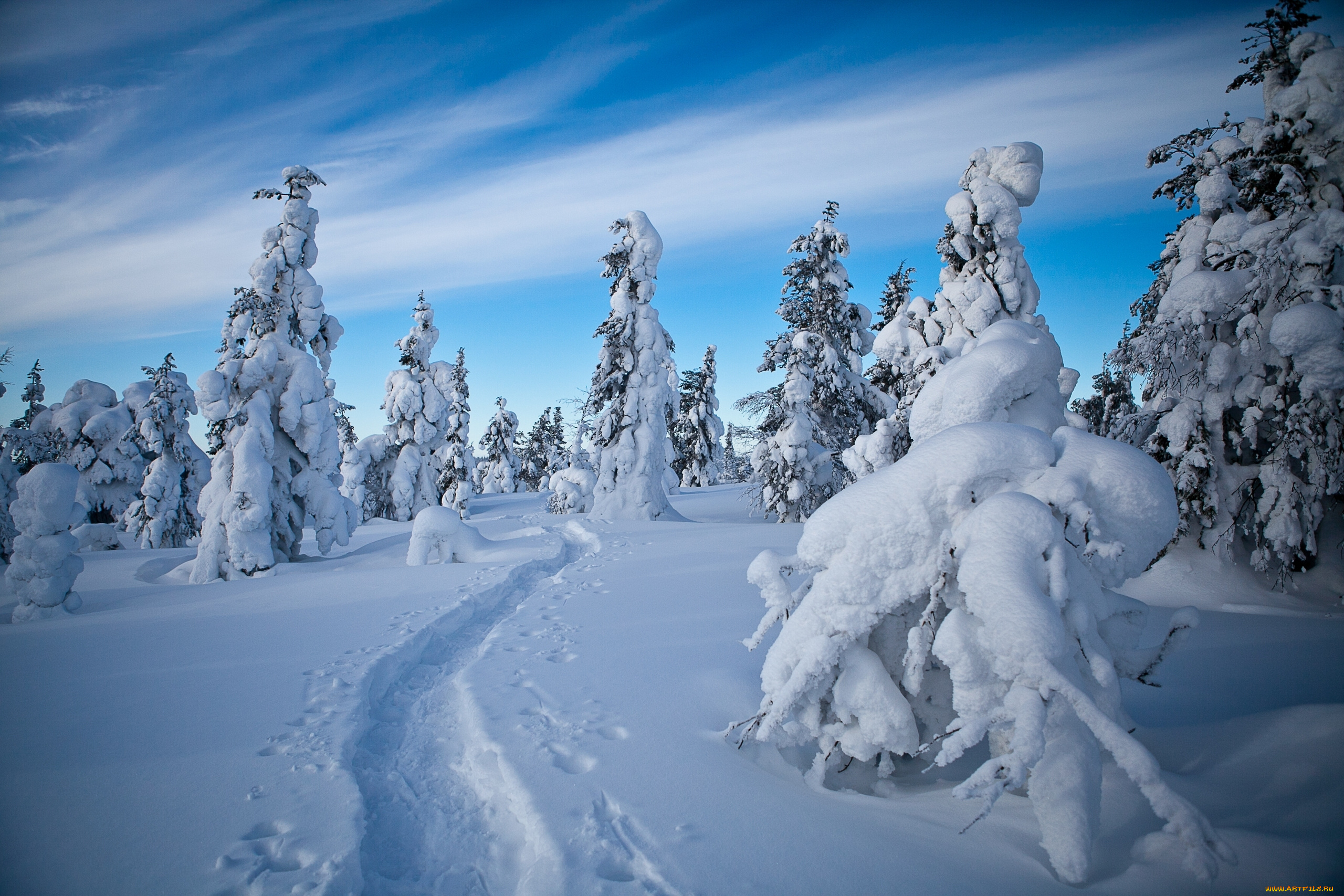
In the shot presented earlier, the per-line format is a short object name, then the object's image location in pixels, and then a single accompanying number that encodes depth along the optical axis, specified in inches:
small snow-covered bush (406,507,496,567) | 478.9
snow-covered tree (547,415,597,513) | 1013.8
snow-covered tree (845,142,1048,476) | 344.5
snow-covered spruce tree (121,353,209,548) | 786.8
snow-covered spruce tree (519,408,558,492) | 1823.3
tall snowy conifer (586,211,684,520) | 776.9
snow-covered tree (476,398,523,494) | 1512.1
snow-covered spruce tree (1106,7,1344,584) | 307.7
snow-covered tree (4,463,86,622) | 331.9
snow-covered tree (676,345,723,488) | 1365.7
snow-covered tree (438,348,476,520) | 1095.6
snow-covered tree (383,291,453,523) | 1053.2
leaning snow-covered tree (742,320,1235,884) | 104.3
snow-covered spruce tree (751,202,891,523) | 663.1
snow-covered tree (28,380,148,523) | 800.9
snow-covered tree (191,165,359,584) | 478.9
